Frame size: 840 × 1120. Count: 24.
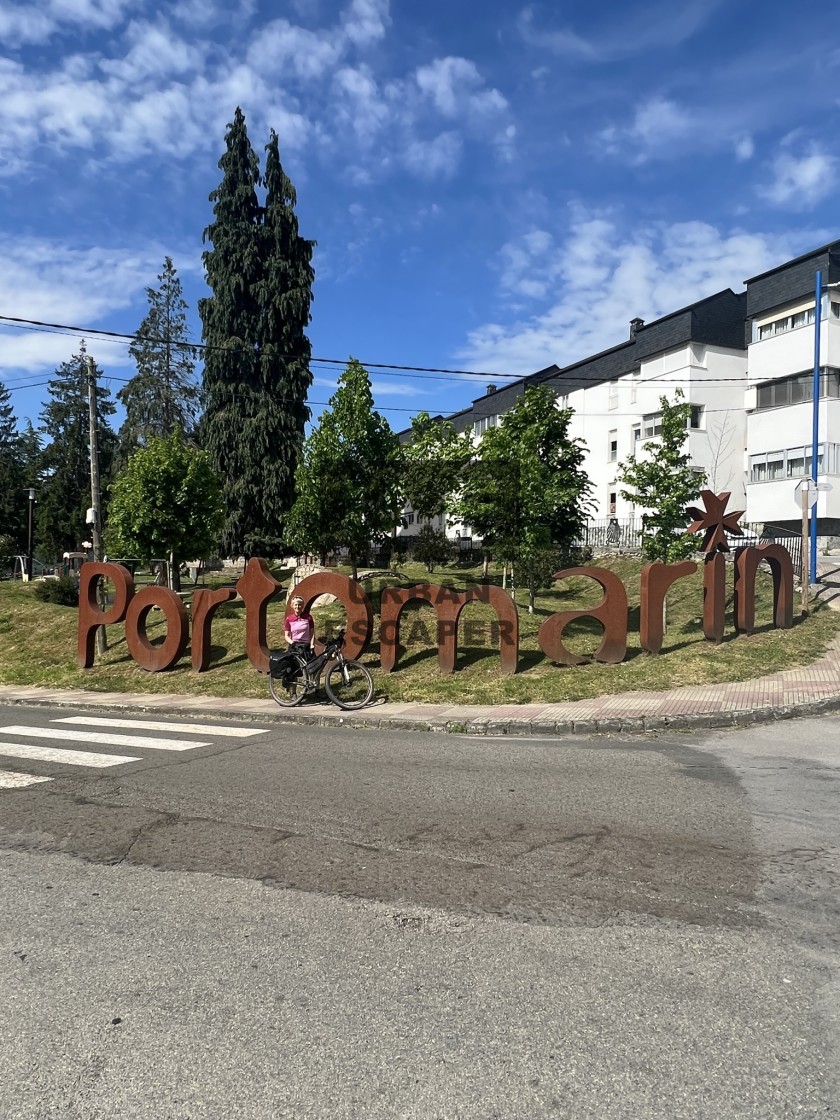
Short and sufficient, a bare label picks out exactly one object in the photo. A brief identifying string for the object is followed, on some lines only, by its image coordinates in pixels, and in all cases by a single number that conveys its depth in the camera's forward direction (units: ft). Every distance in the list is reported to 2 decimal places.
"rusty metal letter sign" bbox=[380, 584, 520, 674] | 44.55
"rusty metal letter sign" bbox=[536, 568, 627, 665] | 44.73
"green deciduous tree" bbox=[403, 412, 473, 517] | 70.79
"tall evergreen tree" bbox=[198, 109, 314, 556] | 130.82
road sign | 56.90
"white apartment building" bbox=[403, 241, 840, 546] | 111.75
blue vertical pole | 68.82
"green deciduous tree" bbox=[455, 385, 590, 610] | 61.11
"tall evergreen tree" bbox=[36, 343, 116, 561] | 197.98
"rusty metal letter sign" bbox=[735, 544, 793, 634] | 50.43
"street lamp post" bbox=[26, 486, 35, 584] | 142.20
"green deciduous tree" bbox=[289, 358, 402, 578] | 70.33
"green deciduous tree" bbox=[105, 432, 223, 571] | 81.25
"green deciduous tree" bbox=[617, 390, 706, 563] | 57.21
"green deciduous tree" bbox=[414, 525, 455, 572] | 93.91
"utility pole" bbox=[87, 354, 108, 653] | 62.64
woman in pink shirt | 40.98
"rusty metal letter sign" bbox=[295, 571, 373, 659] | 46.80
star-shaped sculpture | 50.88
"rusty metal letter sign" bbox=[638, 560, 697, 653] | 45.37
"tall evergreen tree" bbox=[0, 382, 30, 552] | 230.07
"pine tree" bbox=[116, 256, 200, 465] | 177.06
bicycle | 40.19
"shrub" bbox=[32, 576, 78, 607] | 88.69
